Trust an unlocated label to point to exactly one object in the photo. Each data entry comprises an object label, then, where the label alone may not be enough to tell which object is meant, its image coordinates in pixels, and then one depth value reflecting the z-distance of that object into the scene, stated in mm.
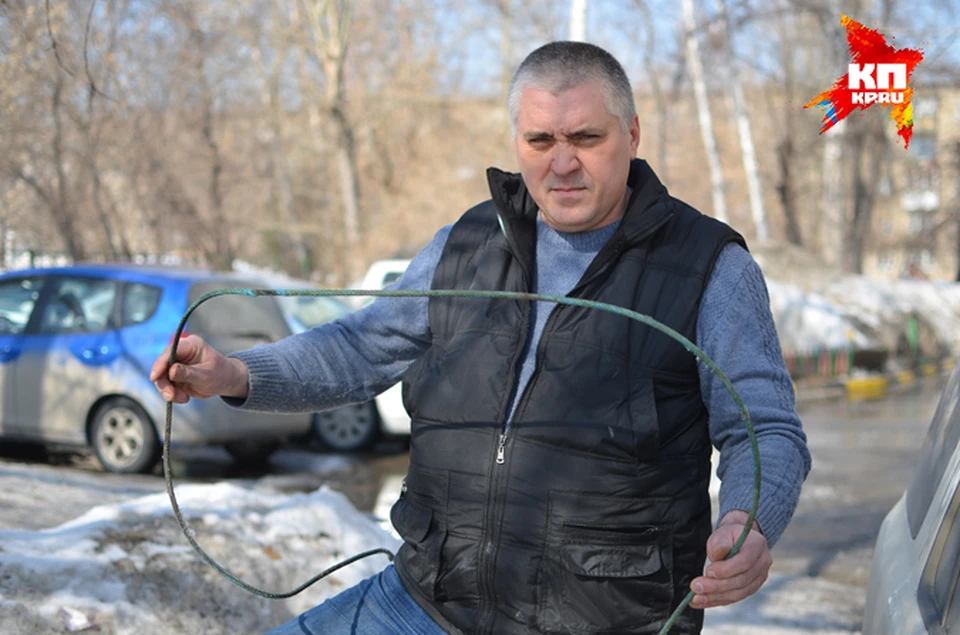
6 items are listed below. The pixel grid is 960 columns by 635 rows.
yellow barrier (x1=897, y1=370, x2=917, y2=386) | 19672
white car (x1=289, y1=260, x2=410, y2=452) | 10516
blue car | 8758
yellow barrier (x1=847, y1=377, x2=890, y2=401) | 17406
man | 2162
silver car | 2227
